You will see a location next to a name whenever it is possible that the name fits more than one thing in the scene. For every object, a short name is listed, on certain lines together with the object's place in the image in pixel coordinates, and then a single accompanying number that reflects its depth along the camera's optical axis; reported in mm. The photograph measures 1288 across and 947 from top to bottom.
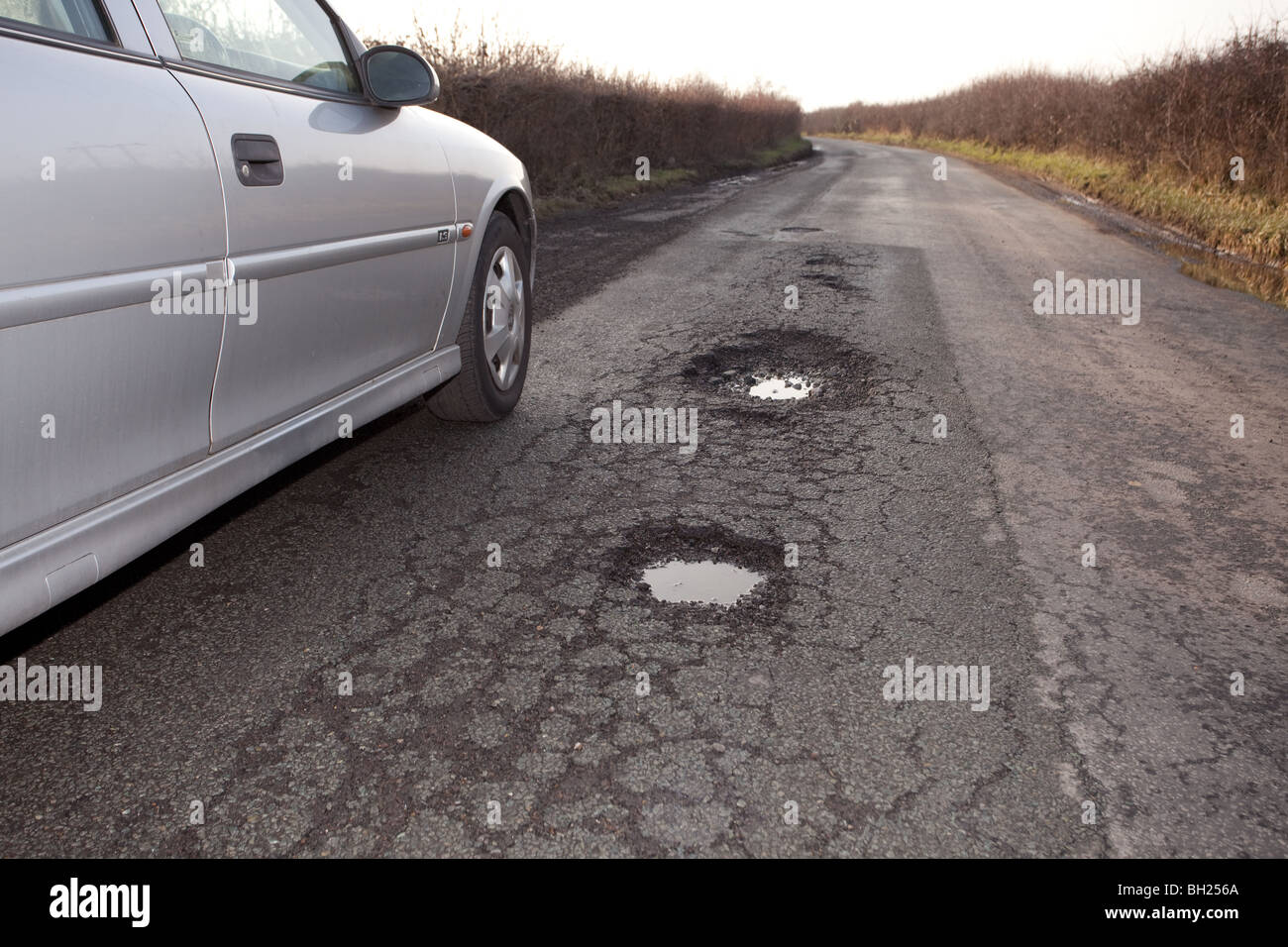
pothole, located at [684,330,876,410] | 4895
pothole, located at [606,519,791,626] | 2795
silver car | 1726
